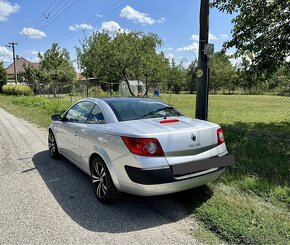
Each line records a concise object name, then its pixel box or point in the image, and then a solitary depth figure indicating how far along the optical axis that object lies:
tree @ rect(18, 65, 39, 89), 53.72
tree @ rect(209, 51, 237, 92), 37.24
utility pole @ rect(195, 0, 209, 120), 7.03
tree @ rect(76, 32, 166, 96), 18.55
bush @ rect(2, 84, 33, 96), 33.38
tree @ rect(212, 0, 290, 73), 7.66
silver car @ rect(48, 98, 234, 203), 3.25
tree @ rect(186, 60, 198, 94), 66.43
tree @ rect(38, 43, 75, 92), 50.03
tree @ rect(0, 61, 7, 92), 45.53
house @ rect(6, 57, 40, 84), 73.62
